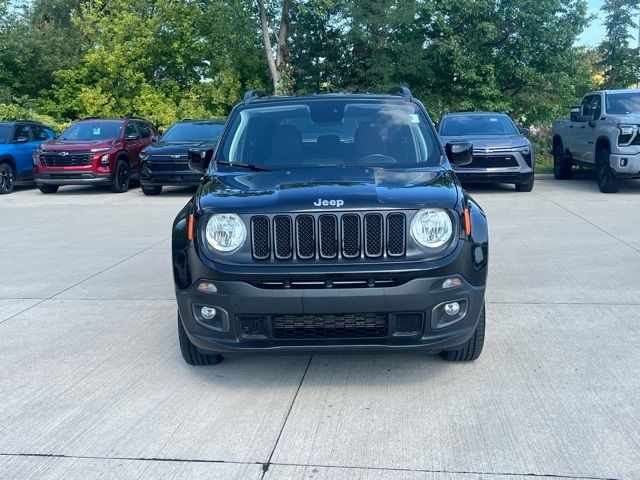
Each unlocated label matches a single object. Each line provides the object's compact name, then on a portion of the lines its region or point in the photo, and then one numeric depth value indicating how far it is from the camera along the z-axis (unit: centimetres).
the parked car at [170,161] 1588
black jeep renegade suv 425
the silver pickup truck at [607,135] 1360
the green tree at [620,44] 2738
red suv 1686
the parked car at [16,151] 1761
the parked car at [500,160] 1480
